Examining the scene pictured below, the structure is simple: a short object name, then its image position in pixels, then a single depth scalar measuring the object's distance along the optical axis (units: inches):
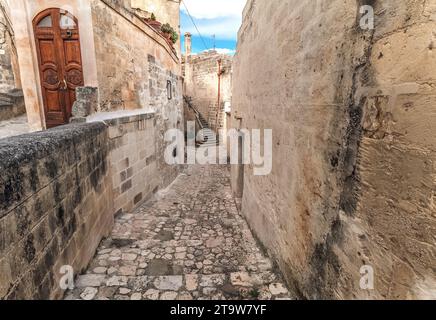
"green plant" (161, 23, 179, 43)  315.8
